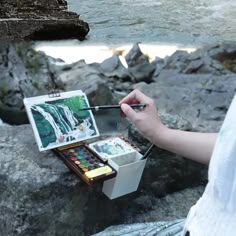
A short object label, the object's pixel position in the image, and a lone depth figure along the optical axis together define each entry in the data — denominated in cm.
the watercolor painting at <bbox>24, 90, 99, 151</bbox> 117
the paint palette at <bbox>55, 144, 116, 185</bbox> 111
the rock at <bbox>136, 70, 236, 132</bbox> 309
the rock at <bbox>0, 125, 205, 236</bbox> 120
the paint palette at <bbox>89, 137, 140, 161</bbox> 121
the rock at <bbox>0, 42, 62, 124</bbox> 314
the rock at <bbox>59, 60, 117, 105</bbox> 287
